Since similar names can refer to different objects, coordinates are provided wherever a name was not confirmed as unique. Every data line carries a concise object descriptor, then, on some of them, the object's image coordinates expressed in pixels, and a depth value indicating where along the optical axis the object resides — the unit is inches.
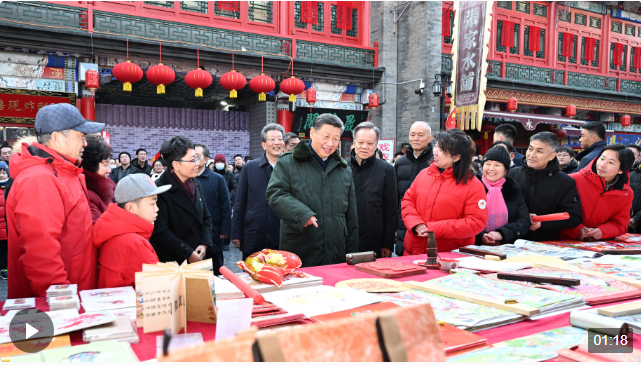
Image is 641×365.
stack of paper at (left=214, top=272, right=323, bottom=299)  63.4
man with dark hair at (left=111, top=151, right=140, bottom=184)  286.8
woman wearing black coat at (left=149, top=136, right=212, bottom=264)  101.5
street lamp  374.9
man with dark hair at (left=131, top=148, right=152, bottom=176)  289.3
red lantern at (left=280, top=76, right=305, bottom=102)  329.4
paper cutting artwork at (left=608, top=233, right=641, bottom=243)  122.1
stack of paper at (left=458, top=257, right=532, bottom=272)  80.5
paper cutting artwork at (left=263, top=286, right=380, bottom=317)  57.8
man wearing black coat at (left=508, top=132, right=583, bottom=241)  120.8
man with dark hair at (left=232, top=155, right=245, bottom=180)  331.3
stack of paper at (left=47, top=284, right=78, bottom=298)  59.3
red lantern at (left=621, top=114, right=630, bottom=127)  538.9
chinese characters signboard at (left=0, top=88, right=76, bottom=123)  271.3
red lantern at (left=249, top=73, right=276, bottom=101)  316.5
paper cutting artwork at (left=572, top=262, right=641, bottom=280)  78.5
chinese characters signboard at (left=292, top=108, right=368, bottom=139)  378.3
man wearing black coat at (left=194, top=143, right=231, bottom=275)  162.4
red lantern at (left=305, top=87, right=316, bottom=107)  348.2
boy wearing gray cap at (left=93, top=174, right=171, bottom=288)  73.4
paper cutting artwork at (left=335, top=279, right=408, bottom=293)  68.2
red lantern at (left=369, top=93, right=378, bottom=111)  385.7
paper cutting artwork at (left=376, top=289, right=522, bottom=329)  53.7
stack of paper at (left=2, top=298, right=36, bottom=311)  57.7
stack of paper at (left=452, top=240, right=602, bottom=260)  96.7
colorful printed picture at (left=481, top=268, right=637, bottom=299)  66.4
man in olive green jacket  103.0
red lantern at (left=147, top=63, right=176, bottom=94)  279.7
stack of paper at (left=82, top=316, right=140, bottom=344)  47.2
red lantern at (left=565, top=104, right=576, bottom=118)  486.0
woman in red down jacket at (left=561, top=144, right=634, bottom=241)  122.5
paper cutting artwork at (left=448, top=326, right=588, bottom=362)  44.1
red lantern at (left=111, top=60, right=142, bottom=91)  271.3
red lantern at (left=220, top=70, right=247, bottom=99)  304.5
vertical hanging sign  309.6
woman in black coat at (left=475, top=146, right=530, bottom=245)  116.3
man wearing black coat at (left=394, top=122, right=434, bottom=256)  145.6
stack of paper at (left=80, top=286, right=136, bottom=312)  57.7
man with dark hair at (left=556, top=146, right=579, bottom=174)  206.9
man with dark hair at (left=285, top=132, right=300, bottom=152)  165.2
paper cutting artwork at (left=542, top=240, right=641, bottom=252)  106.5
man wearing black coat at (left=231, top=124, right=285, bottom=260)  141.8
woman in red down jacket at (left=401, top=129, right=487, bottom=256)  101.3
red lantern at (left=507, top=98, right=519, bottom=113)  440.8
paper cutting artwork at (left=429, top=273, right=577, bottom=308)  60.7
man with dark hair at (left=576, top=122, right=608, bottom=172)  173.6
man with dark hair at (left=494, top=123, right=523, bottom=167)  191.6
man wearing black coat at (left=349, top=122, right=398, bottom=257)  130.5
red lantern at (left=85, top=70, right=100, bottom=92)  273.4
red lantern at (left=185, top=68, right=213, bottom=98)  294.0
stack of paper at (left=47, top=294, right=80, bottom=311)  56.0
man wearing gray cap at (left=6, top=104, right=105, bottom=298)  68.0
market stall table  46.9
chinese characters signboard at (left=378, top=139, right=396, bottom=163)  307.7
